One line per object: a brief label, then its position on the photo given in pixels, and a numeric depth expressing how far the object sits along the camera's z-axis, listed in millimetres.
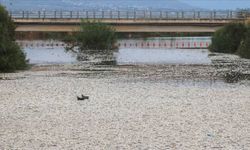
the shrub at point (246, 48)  61428
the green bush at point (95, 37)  83125
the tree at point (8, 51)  41812
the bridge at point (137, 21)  101438
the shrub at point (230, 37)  76250
